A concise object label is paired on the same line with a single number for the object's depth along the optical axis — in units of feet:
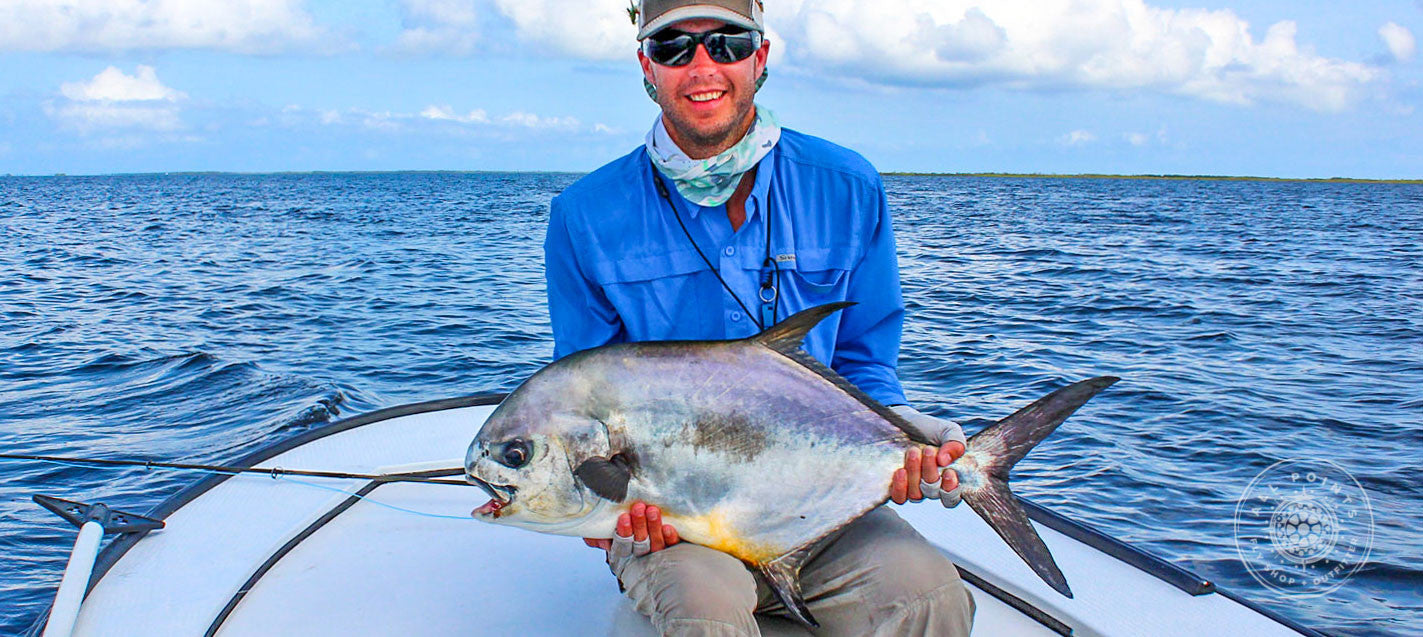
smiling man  9.75
